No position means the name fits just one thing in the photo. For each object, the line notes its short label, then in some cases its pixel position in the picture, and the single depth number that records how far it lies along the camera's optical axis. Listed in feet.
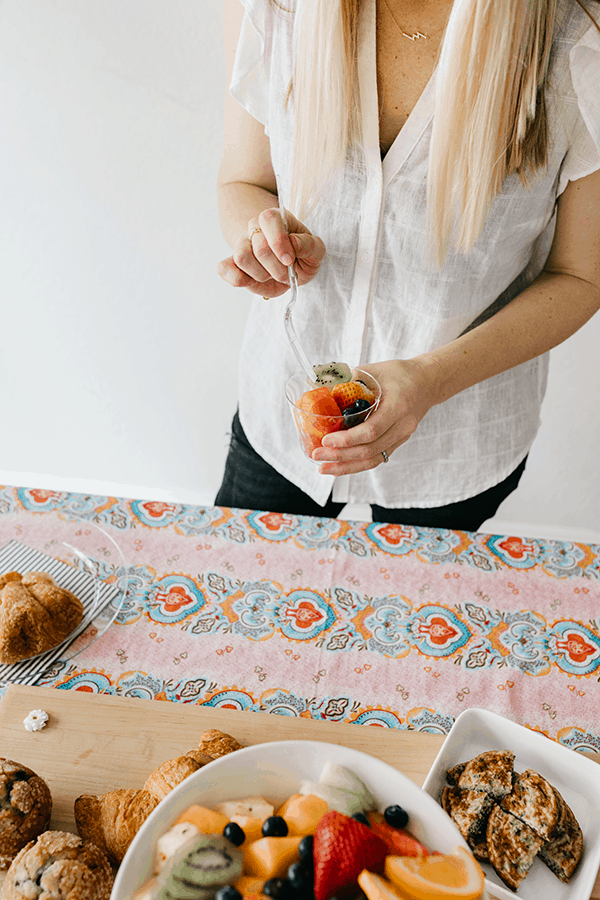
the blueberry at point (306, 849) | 1.55
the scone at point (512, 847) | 2.03
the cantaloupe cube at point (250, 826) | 1.60
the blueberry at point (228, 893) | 1.42
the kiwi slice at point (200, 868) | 1.44
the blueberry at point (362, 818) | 1.64
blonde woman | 2.82
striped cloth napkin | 2.76
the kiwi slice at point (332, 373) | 2.70
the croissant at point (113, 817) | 2.10
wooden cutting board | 2.42
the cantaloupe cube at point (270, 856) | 1.53
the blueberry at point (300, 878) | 1.48
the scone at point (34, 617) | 2.73
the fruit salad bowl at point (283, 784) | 1.62
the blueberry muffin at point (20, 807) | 2.09
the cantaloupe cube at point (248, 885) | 1.49
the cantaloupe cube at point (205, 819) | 1.60
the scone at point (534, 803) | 2.09
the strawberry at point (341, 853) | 1.49
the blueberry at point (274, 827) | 1.59
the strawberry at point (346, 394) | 2.62
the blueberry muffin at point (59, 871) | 1.90
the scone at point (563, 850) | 2.05
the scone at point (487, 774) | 2.19
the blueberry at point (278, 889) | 1.47
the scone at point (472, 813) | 2.11
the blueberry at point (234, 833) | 1.58
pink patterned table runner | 2.73
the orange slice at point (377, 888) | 1.44
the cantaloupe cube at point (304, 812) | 1.63
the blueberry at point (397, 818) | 1.67
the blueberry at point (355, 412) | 2.58
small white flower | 2.51
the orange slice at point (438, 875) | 1.47
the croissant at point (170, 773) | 2.16
